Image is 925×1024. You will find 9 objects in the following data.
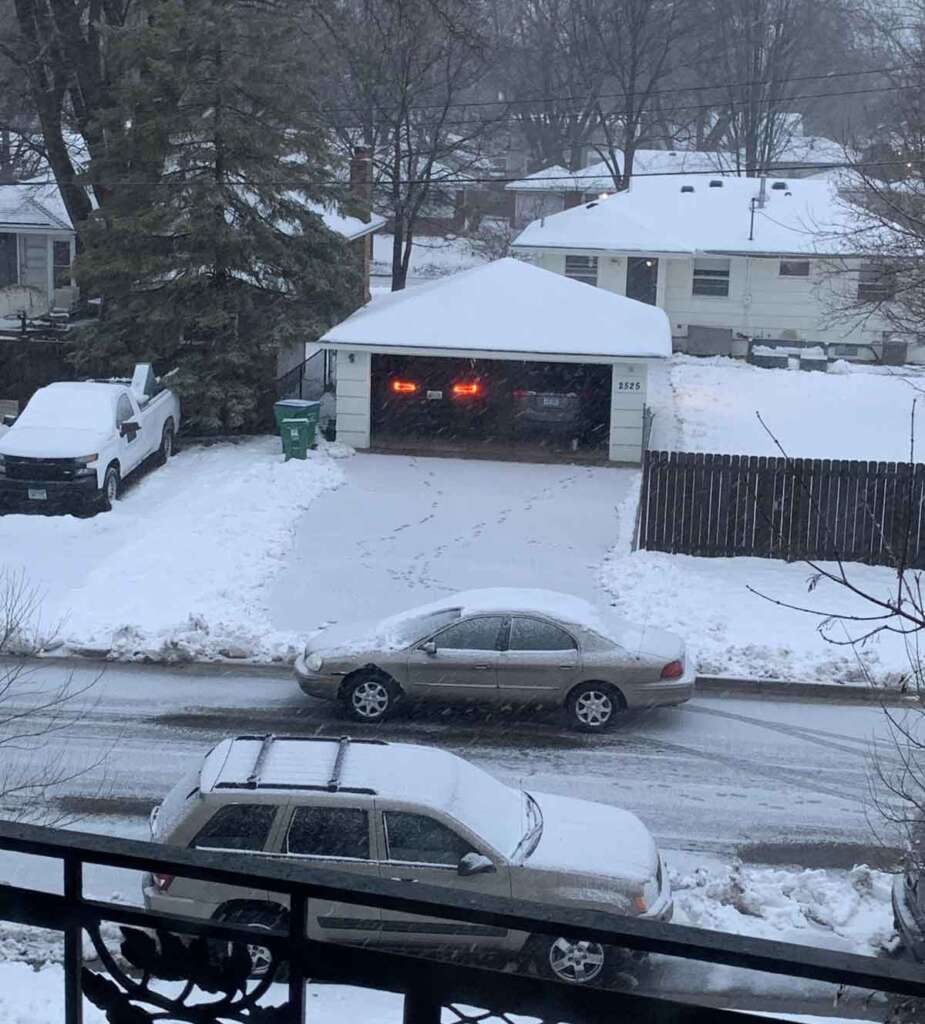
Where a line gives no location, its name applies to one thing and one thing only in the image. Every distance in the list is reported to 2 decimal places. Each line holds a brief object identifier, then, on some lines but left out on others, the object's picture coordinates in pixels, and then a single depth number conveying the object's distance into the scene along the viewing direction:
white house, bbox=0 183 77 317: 41.47
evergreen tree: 28.17
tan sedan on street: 15.01
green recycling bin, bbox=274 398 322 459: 27.27
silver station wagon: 9.16
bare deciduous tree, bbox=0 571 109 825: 12.16
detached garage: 28.16
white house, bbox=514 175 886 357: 43.09
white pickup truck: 22.80
